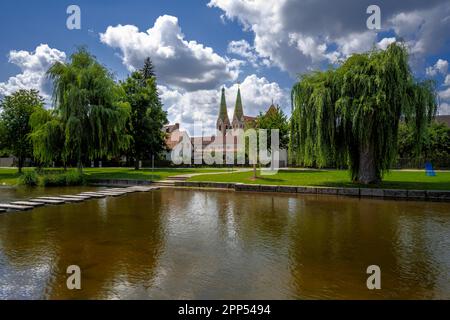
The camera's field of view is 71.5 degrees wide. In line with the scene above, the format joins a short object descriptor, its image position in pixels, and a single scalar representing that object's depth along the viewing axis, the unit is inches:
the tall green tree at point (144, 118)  1365.7
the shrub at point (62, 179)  816.9
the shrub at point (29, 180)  834.8
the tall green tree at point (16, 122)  1136.2
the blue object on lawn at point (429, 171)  924.0
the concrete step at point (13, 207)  435.2
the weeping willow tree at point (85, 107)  860.0
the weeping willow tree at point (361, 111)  580.4
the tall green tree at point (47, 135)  862.5
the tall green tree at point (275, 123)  1089.4
